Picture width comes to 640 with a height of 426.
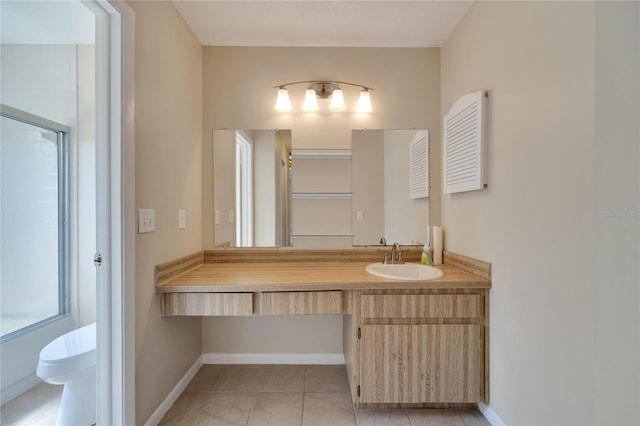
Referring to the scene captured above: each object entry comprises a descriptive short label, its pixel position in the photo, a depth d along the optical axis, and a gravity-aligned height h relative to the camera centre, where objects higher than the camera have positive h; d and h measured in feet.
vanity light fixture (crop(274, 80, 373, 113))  7.28 +2.85
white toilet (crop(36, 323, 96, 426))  4.42 -2.50
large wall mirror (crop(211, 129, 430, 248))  7.52 +0.47
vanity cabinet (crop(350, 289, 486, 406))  5.38 -2.50
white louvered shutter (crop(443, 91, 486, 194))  5.29 +1.30
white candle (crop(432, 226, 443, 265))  6.98 -0.84
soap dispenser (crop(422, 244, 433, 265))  6.82 -1.06
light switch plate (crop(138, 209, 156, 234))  4.78 -0.16
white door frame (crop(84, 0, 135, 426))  4.34 +0.01
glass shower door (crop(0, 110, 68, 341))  4.29 -0.21
